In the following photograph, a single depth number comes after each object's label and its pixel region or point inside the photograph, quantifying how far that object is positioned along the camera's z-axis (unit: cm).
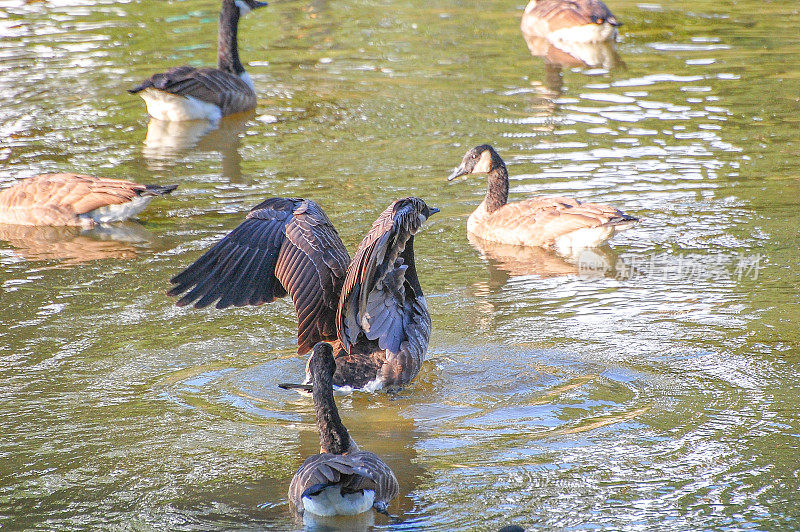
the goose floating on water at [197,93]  2566
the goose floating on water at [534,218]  1712
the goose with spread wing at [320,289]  1228
